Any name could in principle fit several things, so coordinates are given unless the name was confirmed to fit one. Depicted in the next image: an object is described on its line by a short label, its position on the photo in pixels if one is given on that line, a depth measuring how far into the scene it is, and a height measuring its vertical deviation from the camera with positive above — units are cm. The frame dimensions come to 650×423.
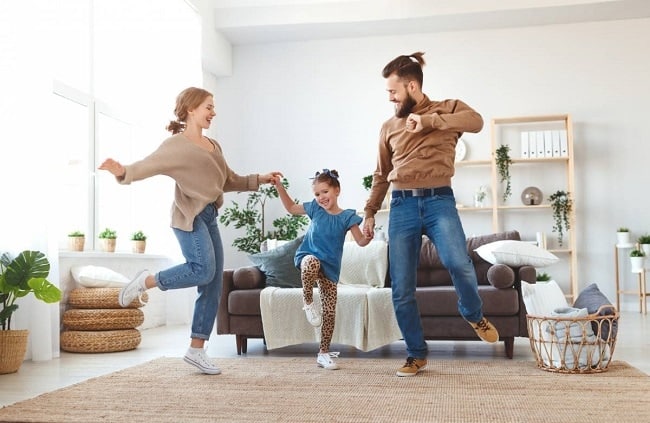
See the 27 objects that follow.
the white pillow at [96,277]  514 -29
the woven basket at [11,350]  378 -58
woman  331 +13
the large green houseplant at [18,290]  382 -28
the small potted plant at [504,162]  759 +72
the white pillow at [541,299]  377 -35
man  321 +16
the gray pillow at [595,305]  353 -38
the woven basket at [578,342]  346 -52
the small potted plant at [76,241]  543 -3
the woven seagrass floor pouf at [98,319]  479 -54
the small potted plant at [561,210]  751 +22
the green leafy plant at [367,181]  766 +54
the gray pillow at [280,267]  462 -20
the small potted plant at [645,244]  723 -13
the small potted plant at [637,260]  723 -29
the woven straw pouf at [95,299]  493 -42
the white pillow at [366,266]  486 -21
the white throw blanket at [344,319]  418 -49
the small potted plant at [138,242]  635 -5
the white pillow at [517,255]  419 -13
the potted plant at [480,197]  768 +37
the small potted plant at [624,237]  739 -6
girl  383 -8
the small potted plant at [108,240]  586 -3
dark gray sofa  407 -42
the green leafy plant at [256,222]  763 +13
